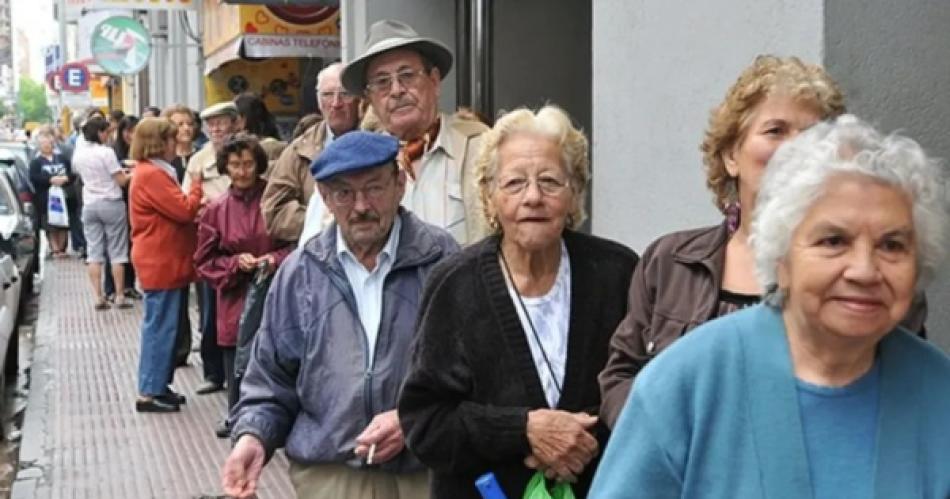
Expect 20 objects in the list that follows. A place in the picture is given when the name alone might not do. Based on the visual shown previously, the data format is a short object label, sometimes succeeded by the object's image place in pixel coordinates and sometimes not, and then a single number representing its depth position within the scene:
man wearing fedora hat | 5.05
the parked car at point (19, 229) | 15.25
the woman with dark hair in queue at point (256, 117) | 10.08
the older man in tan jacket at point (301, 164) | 7.05
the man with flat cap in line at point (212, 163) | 9.76
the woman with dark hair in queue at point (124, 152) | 16.14
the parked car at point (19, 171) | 19.64
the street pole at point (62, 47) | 34.12
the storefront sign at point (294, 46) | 13.81
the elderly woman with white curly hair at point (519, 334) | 3.60
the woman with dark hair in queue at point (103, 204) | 15.23
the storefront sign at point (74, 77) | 39.09
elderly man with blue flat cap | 4.15
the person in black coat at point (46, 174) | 21.00
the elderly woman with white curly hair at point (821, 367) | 2.40
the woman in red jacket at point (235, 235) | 8.55
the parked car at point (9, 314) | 10.76
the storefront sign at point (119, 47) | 21.78
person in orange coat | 9.73
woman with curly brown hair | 3.20
